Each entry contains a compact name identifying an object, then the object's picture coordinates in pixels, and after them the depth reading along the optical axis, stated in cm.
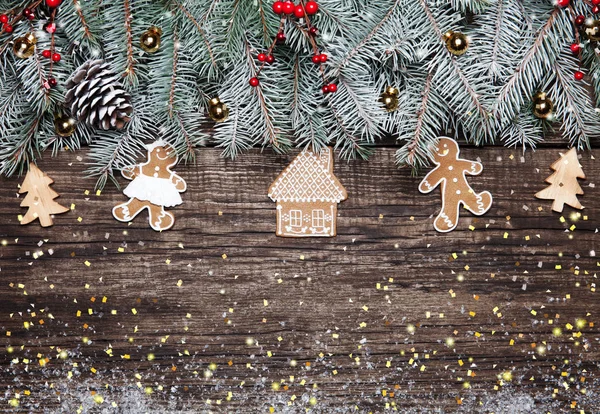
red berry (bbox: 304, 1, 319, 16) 94
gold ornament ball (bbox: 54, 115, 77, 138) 102
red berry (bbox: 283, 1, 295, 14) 93
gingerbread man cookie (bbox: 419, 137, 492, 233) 106
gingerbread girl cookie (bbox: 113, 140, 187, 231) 105
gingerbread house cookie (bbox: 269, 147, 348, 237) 106
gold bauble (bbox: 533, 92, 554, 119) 101
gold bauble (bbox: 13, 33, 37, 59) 98
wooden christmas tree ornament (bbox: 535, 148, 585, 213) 106
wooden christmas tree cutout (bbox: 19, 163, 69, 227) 106
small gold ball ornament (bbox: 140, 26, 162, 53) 98
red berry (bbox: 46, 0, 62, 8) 97
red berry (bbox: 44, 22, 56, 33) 98
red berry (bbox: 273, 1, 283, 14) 93
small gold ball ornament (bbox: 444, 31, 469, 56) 98
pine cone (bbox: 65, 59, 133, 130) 97
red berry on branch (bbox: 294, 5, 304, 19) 94
